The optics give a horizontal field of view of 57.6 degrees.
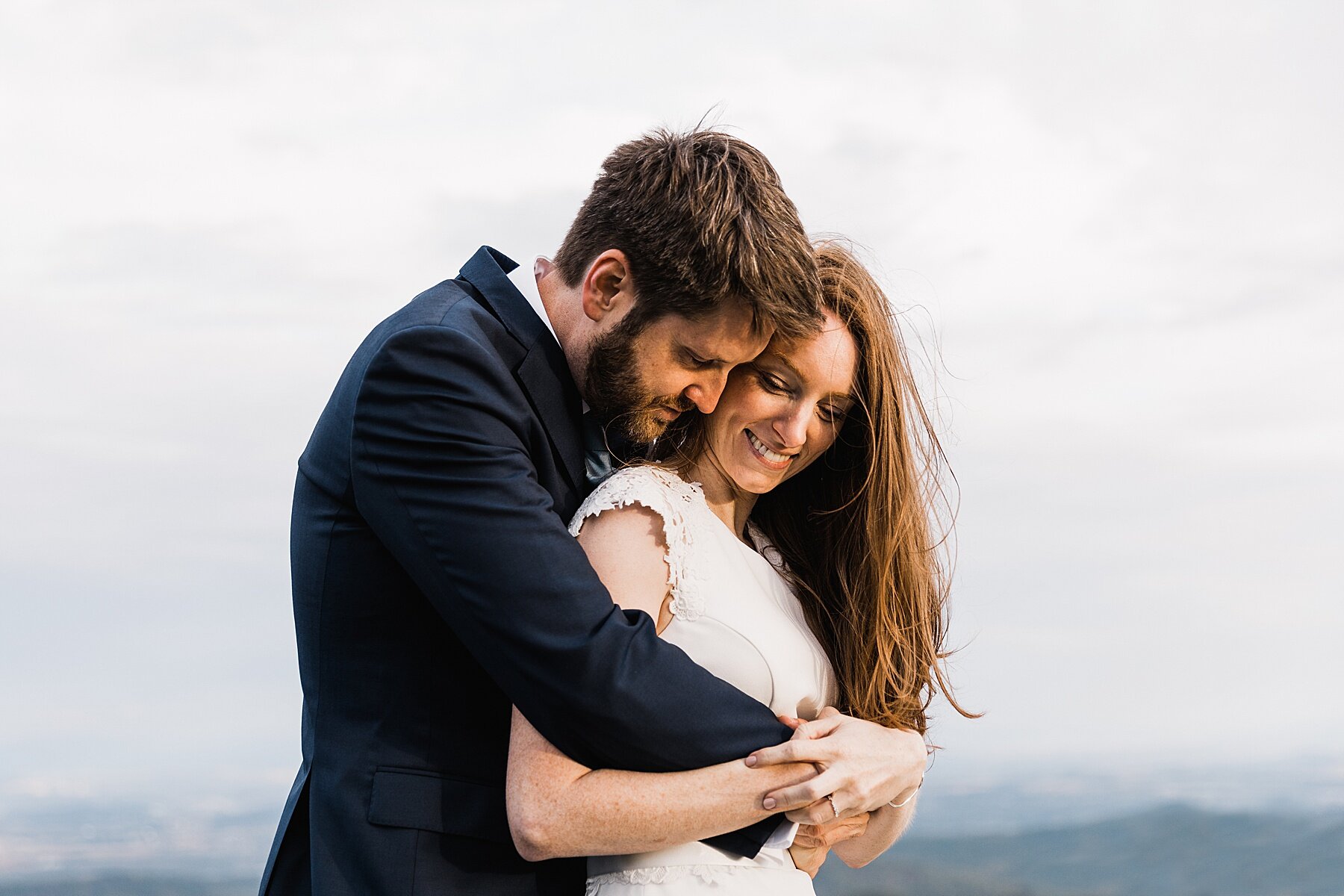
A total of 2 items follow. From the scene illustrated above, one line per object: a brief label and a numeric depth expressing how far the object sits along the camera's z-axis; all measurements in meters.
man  2.21
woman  2.33
